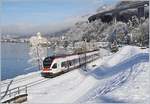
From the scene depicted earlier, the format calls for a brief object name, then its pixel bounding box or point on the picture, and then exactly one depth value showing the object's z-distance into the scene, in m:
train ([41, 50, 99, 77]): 48.22
